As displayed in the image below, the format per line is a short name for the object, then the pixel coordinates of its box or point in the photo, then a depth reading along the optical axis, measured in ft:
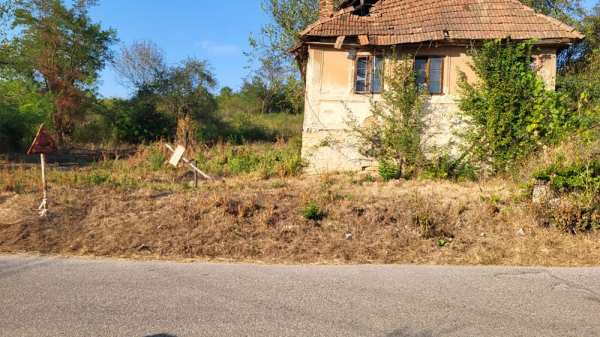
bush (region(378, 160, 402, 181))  42.91
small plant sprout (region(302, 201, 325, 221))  28.84
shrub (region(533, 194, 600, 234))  27.37
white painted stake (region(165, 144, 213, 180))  36.95
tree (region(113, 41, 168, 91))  96.48
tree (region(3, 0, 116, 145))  80.23
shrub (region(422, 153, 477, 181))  42.68
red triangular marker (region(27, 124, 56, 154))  28.73
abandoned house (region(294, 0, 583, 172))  44.52
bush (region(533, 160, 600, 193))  28.09
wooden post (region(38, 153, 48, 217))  29.11
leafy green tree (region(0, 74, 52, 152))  68.49
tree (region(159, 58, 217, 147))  93.40
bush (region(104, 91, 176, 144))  88.53
